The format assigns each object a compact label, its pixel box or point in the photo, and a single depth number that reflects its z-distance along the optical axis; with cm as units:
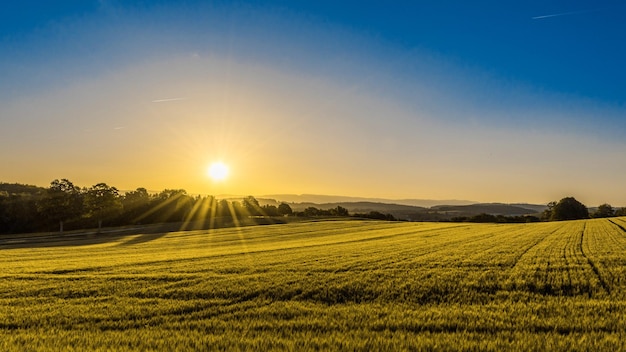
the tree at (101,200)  7638
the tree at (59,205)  7738
